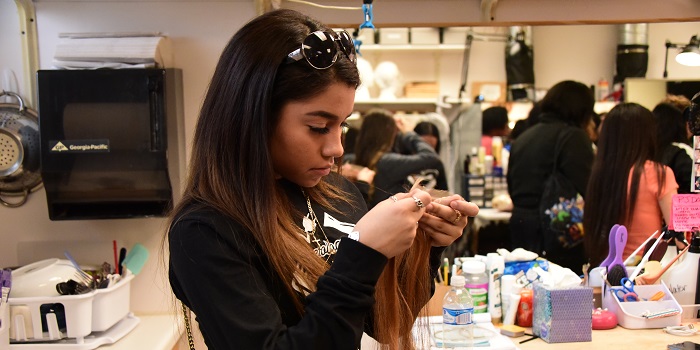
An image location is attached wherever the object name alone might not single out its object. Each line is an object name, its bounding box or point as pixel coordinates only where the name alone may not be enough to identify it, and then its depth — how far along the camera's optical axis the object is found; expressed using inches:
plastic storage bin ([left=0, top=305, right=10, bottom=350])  65.9
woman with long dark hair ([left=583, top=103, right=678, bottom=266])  90.6
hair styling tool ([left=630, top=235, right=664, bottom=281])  77.0
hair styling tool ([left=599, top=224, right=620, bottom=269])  79.2
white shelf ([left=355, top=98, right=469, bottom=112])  159.2
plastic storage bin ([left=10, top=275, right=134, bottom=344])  69.0
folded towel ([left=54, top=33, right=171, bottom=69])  75.5
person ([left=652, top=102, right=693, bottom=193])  91.4
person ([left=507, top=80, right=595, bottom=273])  115.7
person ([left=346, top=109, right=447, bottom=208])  121.6
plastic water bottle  65.2
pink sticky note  81.6
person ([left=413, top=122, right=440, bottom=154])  153.5
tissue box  69.2
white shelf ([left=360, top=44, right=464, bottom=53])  157.6
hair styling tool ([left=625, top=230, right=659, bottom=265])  81.3
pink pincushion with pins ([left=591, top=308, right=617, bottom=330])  73.9
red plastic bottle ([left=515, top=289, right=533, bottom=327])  74.7
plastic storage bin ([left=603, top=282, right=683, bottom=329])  73.7
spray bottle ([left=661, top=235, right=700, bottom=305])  78.5
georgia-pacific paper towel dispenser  74.6
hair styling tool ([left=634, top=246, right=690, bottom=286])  77.2
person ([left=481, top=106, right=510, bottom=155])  163.6
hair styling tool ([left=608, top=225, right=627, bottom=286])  77.1
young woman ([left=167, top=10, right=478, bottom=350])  34.7
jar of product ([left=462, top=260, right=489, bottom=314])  76.2
